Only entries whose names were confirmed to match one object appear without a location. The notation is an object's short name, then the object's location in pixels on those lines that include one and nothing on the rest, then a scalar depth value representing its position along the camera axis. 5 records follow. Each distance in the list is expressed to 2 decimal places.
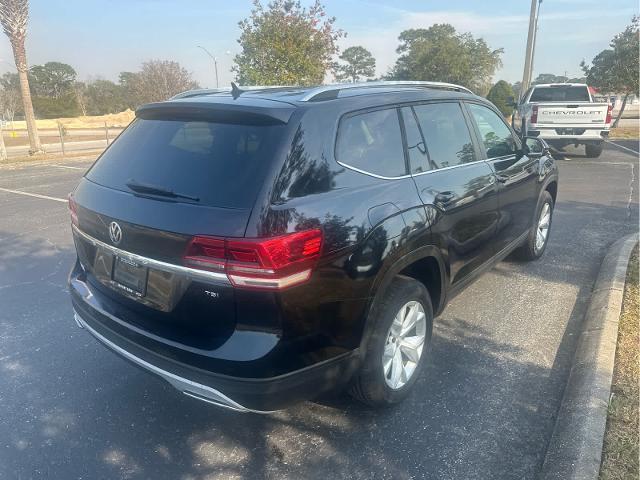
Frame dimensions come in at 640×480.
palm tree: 18.19
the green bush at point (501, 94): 29.72
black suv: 2.24
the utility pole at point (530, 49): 18.22
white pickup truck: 13.09
